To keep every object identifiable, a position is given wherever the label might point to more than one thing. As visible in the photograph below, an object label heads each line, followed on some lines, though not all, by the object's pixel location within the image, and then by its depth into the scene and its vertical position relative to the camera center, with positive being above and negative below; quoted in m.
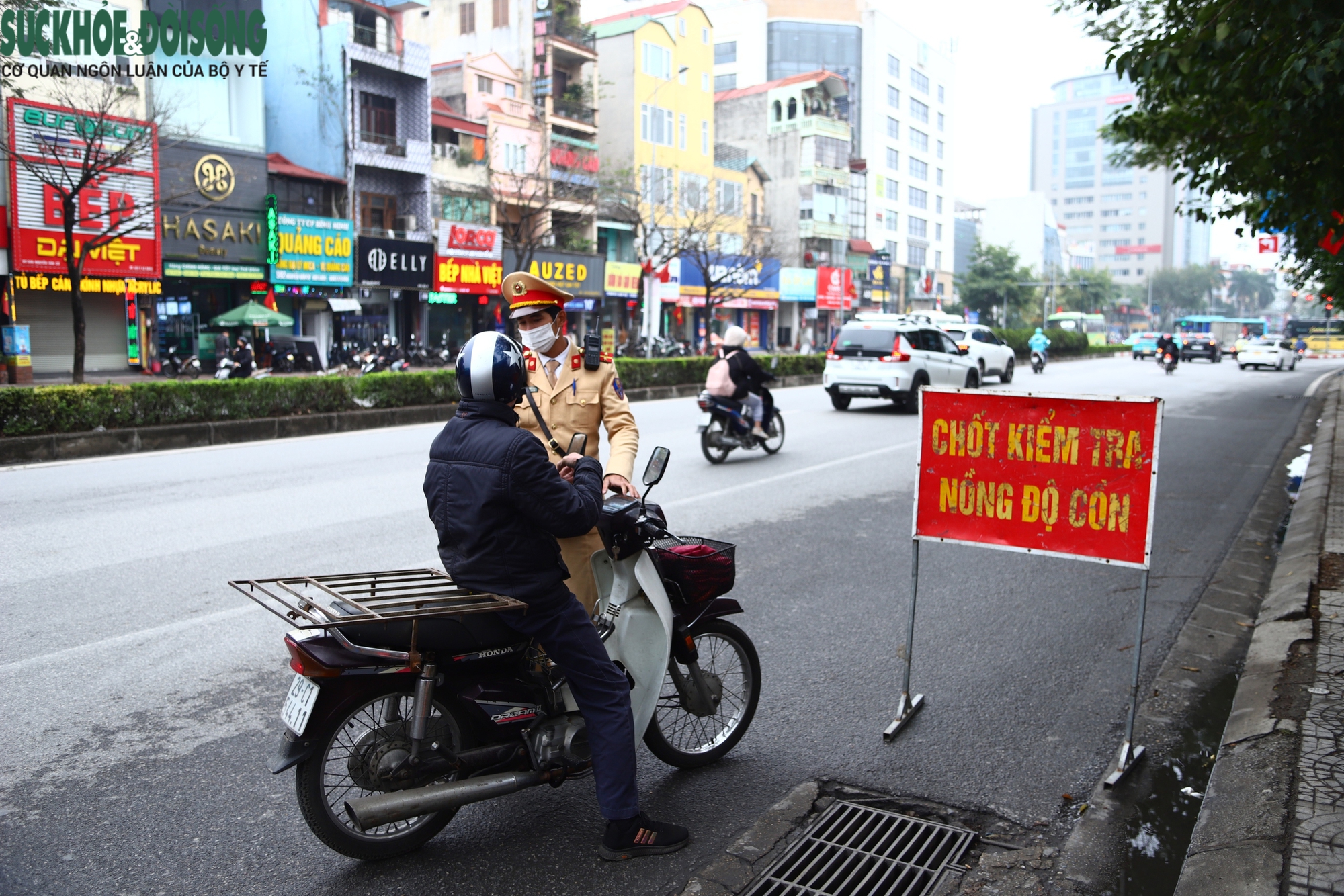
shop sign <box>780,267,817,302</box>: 55.03 +3.06
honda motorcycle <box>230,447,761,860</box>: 2.90 -1.03
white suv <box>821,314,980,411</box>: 18.44 -0.36
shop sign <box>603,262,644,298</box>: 42.75 +2.60
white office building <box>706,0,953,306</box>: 74.50 +19.22
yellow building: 46.53 +9.52
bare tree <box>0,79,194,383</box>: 22.61 +4.02
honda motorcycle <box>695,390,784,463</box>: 11.93 -0.99
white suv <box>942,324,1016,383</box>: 26.38 -0.23
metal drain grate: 3.12 -1.61
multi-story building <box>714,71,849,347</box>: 60.09 +10.94
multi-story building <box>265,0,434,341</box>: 32.75 +6.86
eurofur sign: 23.50 +3.46
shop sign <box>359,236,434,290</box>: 32.53 +2.50
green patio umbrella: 28.47 +0.66
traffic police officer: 3.96 -0.16
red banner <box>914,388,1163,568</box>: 3.95 -0.52
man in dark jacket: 2.97 -0.55
